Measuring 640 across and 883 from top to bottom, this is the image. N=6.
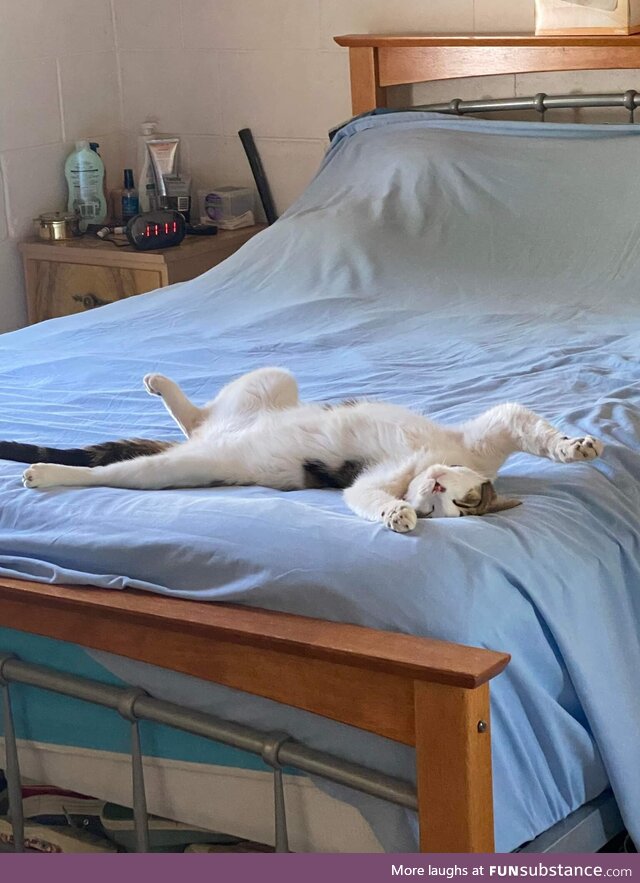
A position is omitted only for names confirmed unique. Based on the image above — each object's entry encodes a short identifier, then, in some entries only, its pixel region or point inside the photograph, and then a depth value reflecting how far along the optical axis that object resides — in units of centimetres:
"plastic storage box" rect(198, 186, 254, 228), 345
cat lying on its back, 151
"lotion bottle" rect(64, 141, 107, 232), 349
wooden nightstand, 322
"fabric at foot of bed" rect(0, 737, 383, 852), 125
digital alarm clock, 321
